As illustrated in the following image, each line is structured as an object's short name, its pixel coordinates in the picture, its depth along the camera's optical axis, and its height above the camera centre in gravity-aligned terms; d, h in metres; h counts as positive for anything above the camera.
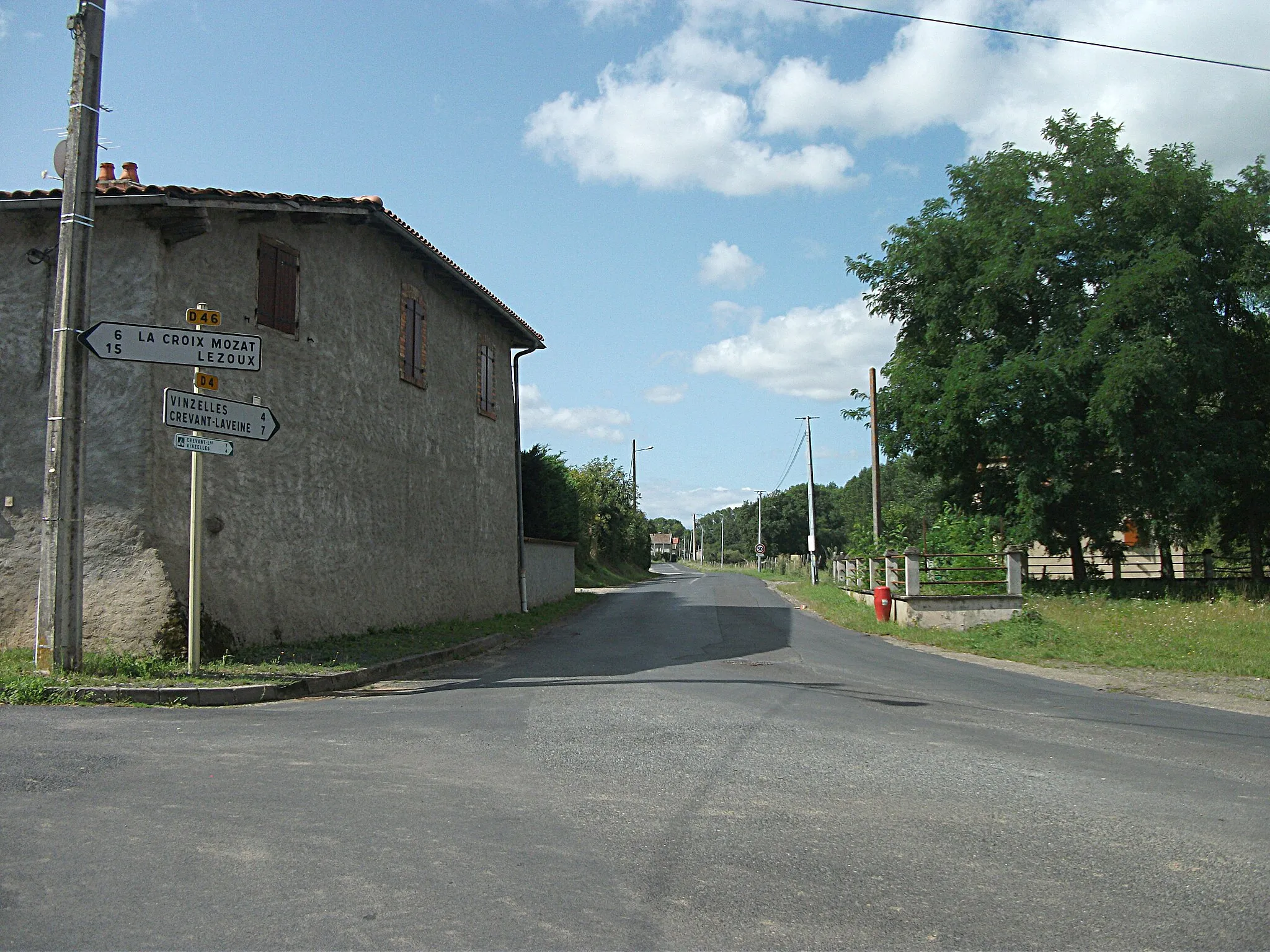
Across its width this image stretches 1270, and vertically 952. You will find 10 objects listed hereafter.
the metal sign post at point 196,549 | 9.55 +0.03
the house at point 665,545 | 170.62 -0.30
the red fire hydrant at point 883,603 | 21.73 -1.44
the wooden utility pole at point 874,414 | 30.97 +4.13
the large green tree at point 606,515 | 48.72 +1.70
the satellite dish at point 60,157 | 10.16 +4.33
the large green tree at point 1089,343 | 25.88 +5.52
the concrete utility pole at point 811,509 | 43.88 +1.52
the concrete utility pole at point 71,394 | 8.98 +1.53
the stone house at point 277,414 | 10.55 +1.76
